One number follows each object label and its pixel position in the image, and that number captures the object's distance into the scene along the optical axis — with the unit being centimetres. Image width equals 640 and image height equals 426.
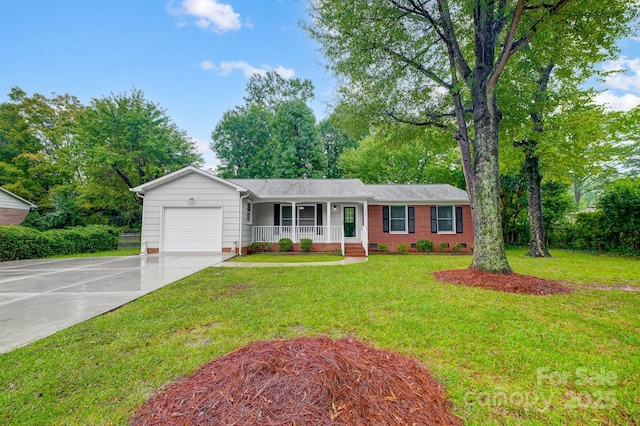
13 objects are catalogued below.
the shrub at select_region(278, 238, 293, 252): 1327
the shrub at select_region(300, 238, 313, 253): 1325
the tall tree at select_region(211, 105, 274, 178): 2780
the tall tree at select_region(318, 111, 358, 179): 2844
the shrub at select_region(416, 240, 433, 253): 1466
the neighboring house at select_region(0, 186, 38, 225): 1588
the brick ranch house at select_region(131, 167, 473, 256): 1238
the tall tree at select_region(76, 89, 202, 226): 1672
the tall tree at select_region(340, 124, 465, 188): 2131
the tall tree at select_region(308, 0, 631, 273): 707
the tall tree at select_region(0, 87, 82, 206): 2022
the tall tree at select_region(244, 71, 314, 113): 3122
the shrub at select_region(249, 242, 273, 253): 1339
